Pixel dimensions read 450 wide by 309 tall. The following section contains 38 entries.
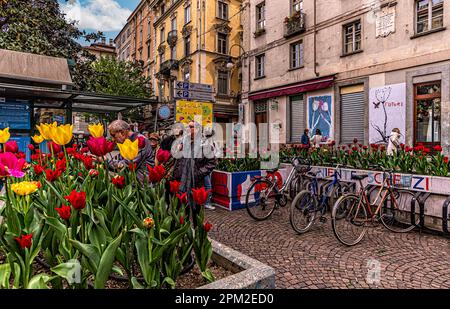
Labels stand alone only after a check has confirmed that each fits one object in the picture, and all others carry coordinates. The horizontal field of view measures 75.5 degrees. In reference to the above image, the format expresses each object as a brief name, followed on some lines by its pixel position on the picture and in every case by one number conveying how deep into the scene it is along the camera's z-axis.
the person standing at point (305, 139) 13.50
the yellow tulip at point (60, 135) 2.18
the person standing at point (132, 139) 3.29
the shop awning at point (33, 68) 7.69
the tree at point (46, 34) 11.08
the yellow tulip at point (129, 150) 1.92
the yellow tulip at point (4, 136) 2.15
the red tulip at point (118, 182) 1.93
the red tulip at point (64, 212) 1.47
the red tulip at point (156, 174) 1.93
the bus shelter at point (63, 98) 6.90
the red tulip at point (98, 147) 1.96
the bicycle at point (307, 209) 4.78
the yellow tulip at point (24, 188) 1.59
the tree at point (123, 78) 25.84
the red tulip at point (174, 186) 1.98
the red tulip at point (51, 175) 1.97
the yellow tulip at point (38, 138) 2.92
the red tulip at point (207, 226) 1.82
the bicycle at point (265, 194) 5.80
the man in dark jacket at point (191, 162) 5.02
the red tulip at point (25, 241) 1.36
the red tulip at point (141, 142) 3.03
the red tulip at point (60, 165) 2.22
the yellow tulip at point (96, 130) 2.39
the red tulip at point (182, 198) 1.95
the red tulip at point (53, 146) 2.76
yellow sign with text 8.30
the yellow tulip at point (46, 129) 2.27
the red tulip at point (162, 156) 2.32
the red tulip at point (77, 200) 1.46
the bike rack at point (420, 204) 4.75
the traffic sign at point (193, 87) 8.04
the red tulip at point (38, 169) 2.41
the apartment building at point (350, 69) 11.09
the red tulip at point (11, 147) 2.35
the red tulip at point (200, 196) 1.83
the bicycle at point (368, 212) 4.37
